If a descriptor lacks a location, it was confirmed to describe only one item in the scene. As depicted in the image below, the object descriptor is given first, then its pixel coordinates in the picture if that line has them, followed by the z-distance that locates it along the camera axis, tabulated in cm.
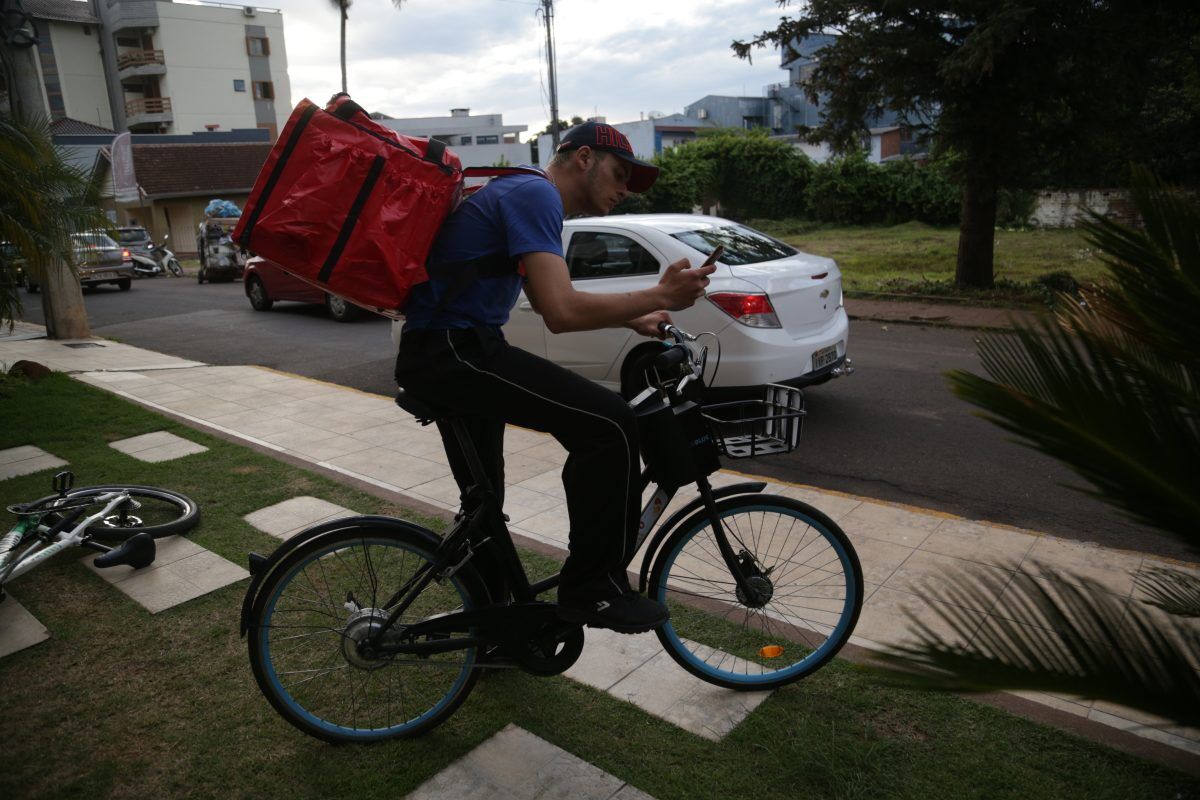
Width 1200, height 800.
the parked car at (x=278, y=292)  1480
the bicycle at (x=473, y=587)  286
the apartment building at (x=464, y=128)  6969
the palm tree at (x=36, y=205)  712
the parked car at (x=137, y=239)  2729
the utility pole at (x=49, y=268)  1084
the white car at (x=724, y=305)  675
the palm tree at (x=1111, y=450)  133
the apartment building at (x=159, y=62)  5309
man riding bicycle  255
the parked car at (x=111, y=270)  2208
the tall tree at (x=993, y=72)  1110
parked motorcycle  2742
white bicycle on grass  400
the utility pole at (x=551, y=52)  3228
